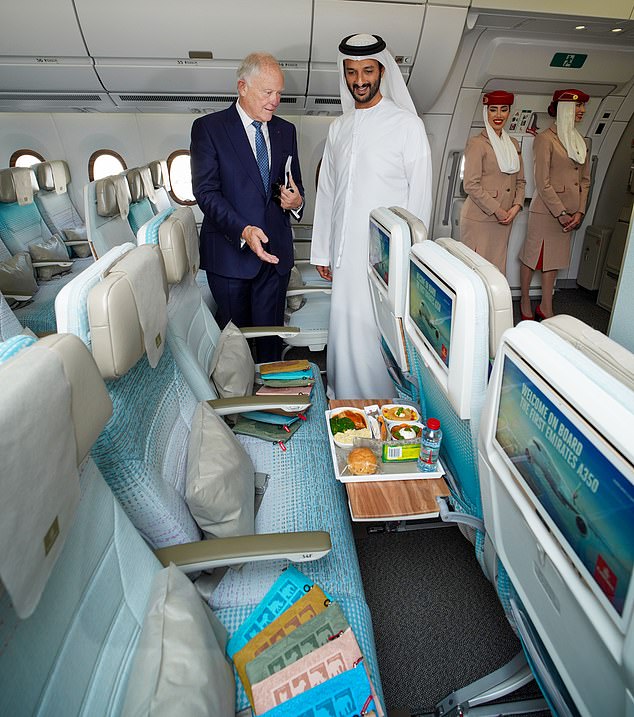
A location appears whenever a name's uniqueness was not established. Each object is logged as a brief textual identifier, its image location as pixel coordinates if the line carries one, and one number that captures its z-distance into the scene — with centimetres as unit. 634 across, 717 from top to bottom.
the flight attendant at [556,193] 457
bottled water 150
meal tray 151
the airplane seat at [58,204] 480
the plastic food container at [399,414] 175
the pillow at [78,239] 511
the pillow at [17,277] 366
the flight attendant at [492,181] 454
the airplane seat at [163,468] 116
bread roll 152
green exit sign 443
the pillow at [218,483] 141
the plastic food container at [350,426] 167
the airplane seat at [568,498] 61
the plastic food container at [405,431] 164
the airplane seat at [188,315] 189
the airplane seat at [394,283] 164
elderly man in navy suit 255
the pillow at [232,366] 219
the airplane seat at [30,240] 403
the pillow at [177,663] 84
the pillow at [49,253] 427
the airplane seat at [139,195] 438
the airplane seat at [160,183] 496
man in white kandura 263
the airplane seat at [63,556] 65
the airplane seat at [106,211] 359
